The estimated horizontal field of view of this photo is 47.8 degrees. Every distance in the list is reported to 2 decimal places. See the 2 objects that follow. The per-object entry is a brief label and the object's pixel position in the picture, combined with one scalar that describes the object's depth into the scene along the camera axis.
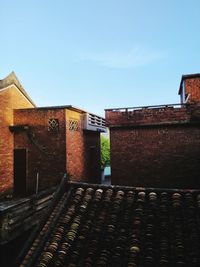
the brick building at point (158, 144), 9.62
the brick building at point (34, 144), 10.88
